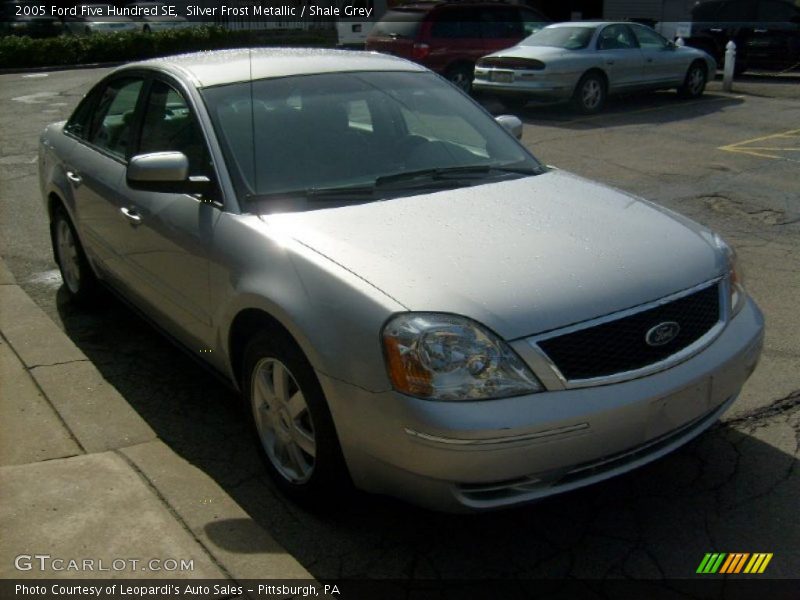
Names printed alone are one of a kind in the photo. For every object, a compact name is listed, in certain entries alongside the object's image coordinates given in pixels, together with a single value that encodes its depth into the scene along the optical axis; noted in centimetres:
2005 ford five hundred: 305
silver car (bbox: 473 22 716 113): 1438
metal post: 1675
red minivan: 1599
